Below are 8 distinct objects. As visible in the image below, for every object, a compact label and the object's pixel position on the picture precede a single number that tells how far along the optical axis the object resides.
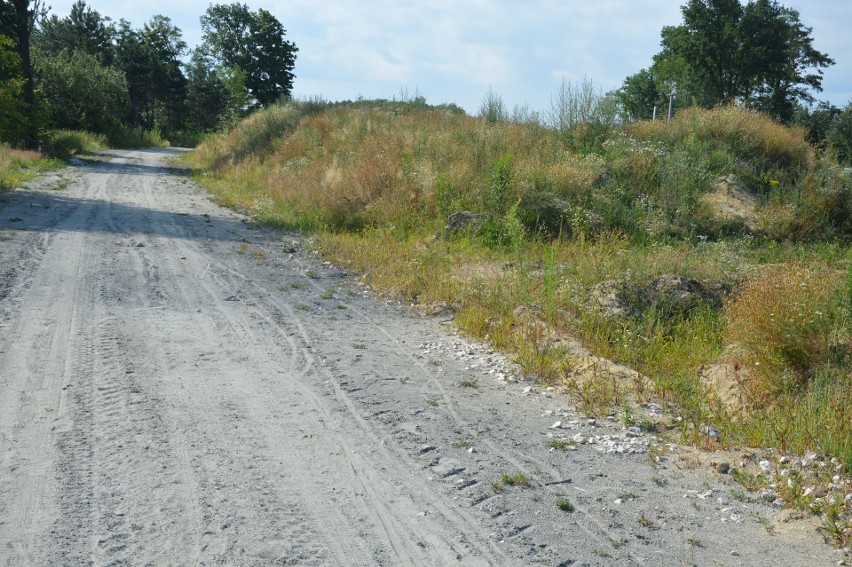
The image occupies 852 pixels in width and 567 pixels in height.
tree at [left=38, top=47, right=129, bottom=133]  41.59
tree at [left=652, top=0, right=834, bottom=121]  39.41
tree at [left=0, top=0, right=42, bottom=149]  26.05
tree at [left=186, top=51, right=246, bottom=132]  68.06
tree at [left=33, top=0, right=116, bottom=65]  73.31
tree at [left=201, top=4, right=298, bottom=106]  68.81
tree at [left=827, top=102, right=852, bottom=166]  27.10
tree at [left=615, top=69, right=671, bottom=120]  51.66
